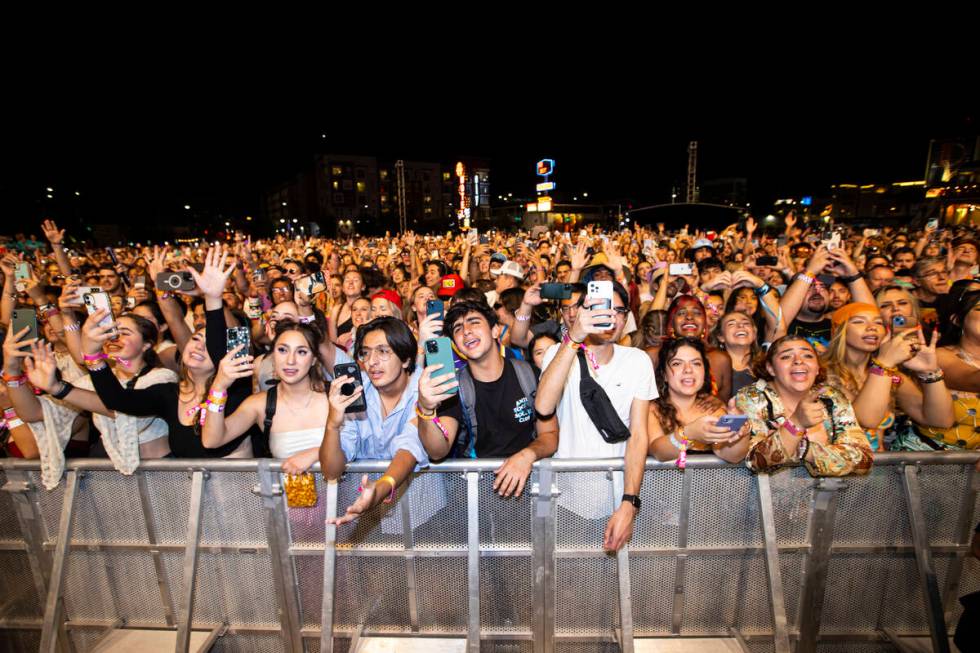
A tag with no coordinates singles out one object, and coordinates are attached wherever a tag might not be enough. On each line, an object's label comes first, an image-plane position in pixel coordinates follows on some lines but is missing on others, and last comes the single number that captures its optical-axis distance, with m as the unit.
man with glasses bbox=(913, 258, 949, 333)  5.36
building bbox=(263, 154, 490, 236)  86.06
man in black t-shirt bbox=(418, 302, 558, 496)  2.82
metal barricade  2.68
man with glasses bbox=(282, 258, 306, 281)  6.93
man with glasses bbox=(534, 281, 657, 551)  2.54
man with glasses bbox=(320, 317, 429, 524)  2.55
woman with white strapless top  2.82
